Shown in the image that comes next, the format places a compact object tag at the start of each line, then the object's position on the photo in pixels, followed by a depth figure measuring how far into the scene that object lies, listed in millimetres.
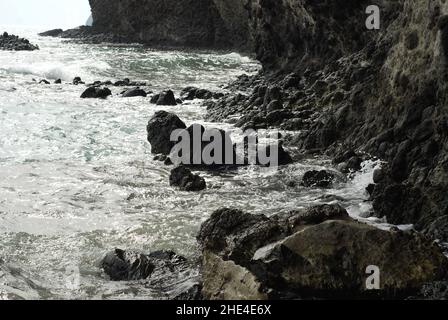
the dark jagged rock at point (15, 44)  56969
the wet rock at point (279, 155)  13203
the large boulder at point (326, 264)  6273
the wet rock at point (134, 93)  25656
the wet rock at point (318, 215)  7152
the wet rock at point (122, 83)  29625
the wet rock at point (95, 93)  25516
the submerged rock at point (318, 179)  11484
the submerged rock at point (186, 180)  11609
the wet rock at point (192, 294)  6524
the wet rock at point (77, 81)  31138
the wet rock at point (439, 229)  7891
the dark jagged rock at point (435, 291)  6071
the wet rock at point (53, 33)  92762
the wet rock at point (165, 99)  23062
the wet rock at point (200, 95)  24562
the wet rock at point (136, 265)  7541
